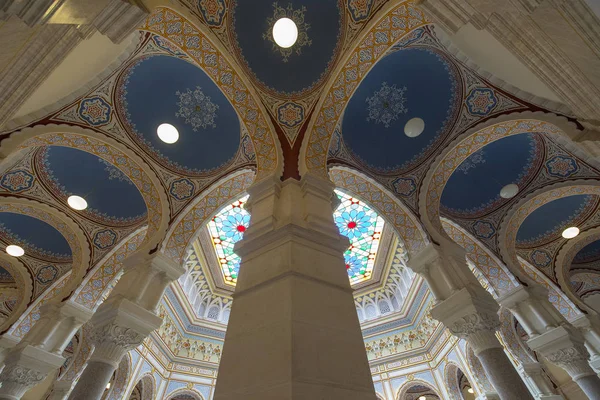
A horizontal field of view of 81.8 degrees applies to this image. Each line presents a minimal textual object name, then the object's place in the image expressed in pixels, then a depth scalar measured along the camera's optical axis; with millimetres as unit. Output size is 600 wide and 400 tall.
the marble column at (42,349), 5293
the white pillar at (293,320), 2049
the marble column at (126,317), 4078
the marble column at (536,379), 6513
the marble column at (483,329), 3805
